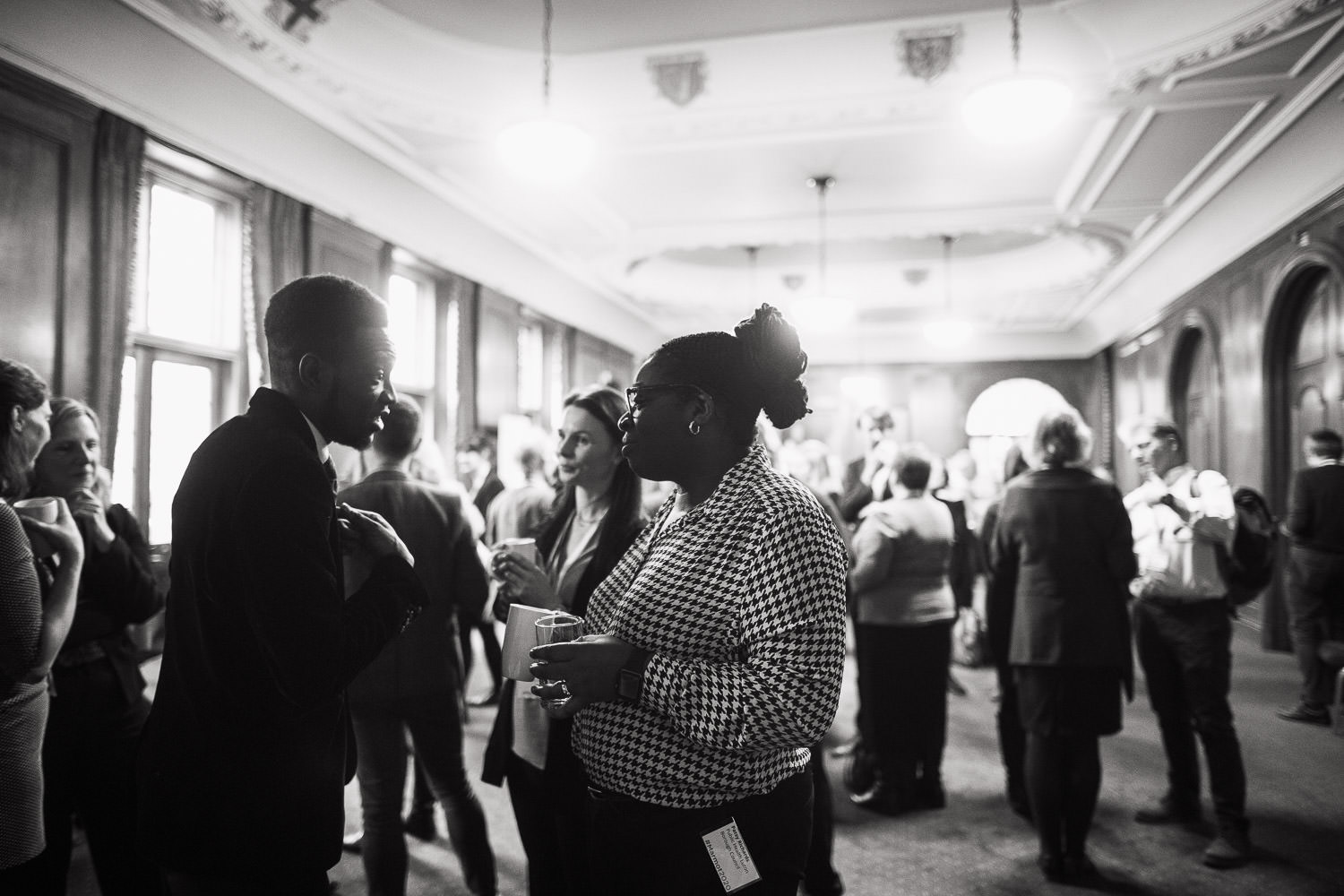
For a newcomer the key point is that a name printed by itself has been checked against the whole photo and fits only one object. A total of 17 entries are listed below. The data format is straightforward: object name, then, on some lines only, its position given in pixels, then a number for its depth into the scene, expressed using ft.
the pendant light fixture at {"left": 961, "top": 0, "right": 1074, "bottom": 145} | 11.62
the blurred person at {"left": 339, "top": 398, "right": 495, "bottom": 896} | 7.98
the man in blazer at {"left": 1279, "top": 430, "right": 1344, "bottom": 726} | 15.72
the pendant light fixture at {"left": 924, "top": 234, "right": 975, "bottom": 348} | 30.32
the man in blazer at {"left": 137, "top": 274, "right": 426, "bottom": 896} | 3.78
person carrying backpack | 9.86
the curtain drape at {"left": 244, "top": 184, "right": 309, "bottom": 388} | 15.70
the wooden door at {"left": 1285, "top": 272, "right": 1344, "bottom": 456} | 18.84
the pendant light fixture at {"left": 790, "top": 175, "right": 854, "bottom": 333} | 24.52
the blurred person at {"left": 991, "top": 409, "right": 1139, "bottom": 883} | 9.23
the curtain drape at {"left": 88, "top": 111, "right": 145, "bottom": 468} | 12.55
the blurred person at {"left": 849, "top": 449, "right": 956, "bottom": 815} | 11.47
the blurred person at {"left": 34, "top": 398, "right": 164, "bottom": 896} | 6.60
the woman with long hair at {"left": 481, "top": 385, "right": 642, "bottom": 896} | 5.89
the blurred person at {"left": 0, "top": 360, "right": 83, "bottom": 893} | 5.14
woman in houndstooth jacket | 3.86
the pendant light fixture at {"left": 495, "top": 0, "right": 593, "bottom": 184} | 12.85
